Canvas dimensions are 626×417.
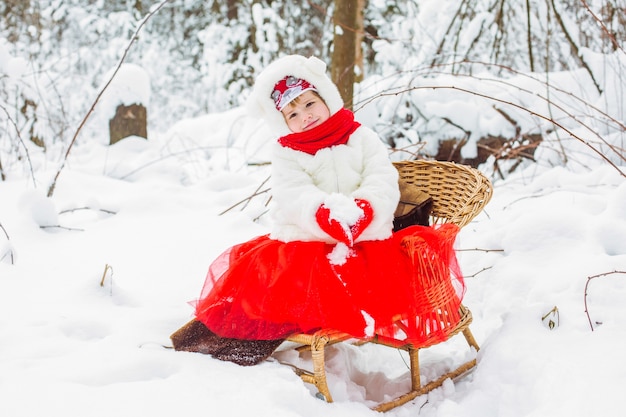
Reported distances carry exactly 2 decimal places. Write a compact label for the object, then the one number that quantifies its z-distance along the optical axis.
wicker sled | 1.68
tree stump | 6.25
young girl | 1.67
